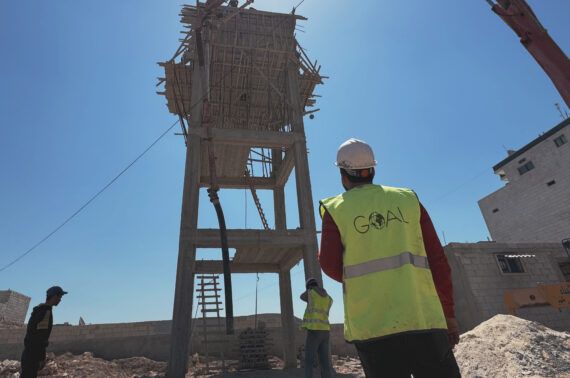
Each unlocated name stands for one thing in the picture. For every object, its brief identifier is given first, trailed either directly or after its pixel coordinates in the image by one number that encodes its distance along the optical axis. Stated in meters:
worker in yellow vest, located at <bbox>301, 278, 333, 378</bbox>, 6.24
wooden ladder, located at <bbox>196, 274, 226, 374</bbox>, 10.85
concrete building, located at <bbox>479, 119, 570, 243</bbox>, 27.78
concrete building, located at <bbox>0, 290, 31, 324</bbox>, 22.16
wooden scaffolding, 10.12
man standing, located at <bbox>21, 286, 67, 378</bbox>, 5.12
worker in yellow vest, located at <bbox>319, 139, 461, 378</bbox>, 1.71
